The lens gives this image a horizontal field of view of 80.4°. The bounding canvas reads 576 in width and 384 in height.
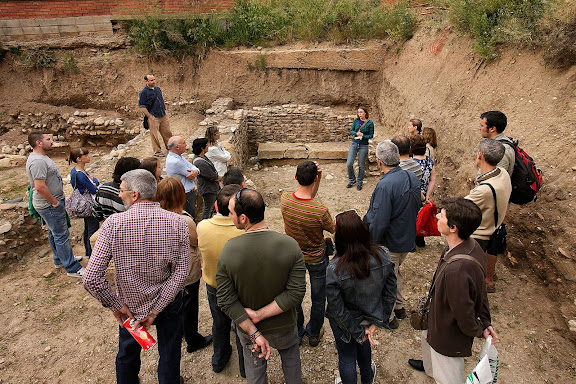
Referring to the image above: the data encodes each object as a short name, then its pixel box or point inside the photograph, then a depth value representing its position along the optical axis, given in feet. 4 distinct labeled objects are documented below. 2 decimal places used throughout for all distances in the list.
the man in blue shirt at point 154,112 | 22.09
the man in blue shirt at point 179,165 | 14.24
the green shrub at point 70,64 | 34.73
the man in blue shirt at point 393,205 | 10.06
